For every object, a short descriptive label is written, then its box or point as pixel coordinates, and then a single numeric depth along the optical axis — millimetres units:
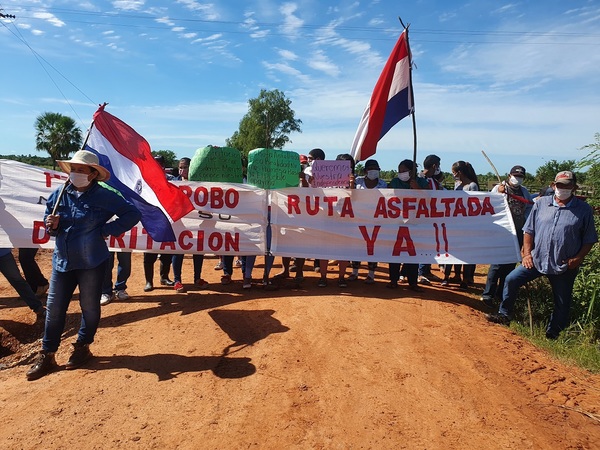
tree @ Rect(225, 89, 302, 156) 50625
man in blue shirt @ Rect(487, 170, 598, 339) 5098
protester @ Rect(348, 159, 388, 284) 7286
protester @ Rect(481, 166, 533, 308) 6613
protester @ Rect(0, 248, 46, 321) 5930
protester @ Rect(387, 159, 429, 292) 6945
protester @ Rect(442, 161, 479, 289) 7375
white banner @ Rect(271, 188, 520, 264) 6824
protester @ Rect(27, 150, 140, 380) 4203
